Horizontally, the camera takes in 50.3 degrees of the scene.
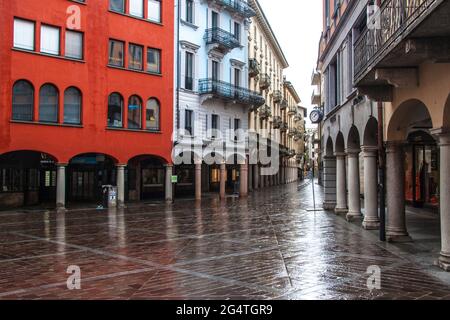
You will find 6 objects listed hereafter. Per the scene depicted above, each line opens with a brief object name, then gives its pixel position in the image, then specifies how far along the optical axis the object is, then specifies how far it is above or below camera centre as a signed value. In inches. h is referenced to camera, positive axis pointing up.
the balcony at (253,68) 1636.1 +354.9
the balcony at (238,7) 1400.1 +503.9
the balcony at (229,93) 1305.4 +232.3
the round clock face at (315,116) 925.5 +107.3
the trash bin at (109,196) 1016.2 -52.9
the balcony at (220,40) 1331.6 +372.6
